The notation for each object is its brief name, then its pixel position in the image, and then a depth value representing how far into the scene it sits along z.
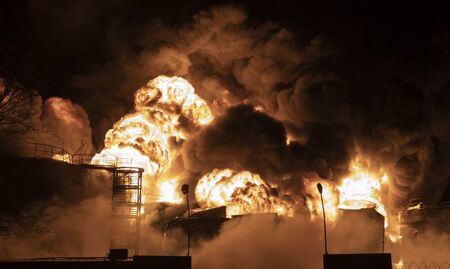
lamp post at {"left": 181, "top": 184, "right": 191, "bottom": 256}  39.10
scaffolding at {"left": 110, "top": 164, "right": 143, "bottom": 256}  62.22
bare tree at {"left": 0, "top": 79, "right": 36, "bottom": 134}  33.78
